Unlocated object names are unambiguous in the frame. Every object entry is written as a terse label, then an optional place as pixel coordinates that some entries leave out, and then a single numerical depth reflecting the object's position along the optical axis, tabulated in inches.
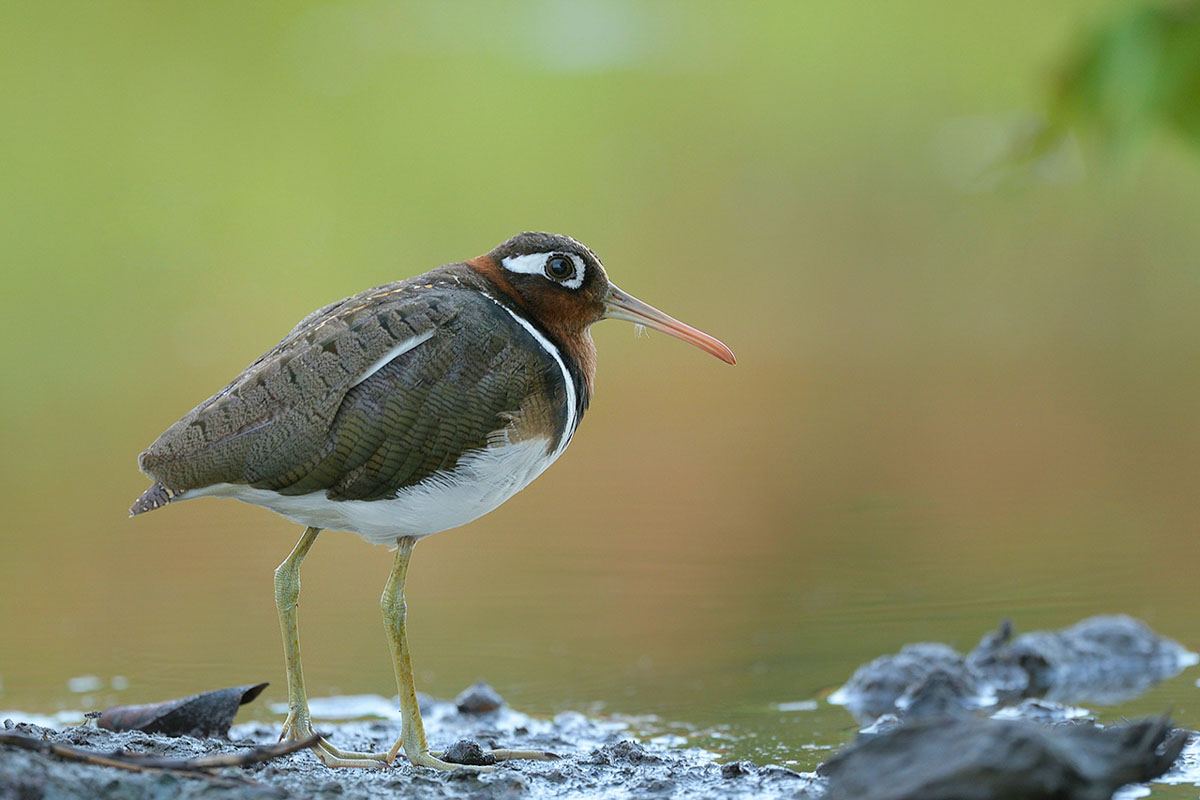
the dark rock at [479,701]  546.9
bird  438.0
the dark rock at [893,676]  552.7
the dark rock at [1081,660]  571.9
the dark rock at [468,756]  454.3
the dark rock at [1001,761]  310.7
